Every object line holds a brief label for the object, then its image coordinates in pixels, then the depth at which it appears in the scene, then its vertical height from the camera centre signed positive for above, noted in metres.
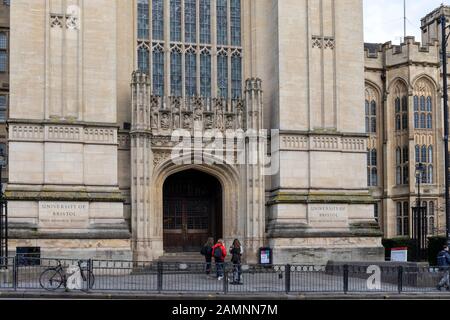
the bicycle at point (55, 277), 23.09 -1.84
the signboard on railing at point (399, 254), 31.36 -1.62
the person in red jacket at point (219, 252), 29.27 -1.37
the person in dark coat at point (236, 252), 29.80 -1.38
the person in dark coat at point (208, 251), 30.53 -1.36
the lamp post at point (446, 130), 28.97 +3.38
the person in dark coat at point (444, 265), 25.00 -1.75
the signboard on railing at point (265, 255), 32.40 -1.63
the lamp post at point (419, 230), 38.09 -0.77
